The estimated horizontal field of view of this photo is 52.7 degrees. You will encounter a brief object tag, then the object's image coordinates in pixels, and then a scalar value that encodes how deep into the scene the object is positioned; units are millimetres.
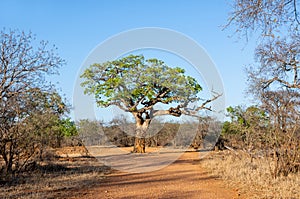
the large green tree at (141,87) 20469
